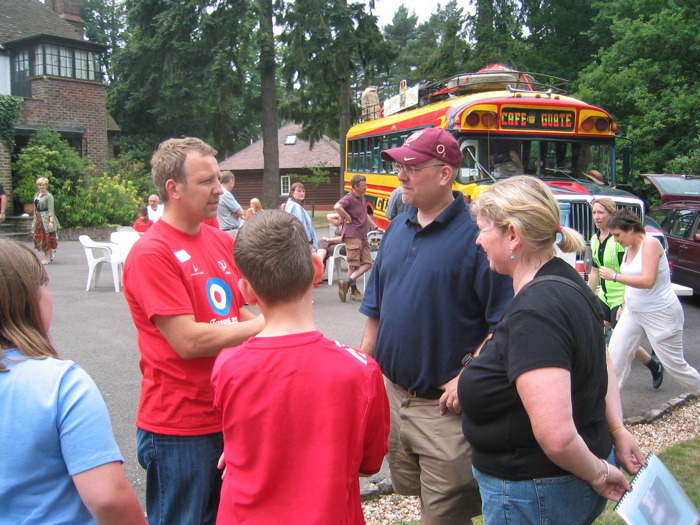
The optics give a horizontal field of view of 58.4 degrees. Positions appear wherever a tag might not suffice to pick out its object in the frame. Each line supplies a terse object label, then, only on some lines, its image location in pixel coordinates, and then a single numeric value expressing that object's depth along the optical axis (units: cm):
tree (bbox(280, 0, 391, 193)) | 2517
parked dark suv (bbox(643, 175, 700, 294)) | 1044
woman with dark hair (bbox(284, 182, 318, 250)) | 1033
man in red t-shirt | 236
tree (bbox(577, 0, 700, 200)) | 1769
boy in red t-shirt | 175
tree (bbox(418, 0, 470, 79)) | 2866
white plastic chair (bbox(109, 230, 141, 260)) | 1150
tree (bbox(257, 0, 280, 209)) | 2723
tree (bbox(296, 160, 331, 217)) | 3478
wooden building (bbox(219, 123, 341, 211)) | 4051
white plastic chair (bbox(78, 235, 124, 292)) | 1123
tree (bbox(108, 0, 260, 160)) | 2534
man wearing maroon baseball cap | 261
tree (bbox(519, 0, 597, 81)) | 2806
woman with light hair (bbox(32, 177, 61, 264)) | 1377
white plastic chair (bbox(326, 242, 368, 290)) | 1171
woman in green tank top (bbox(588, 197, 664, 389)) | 612
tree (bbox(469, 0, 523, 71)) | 2798
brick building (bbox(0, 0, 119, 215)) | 2406
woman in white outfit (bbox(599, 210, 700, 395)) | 524
